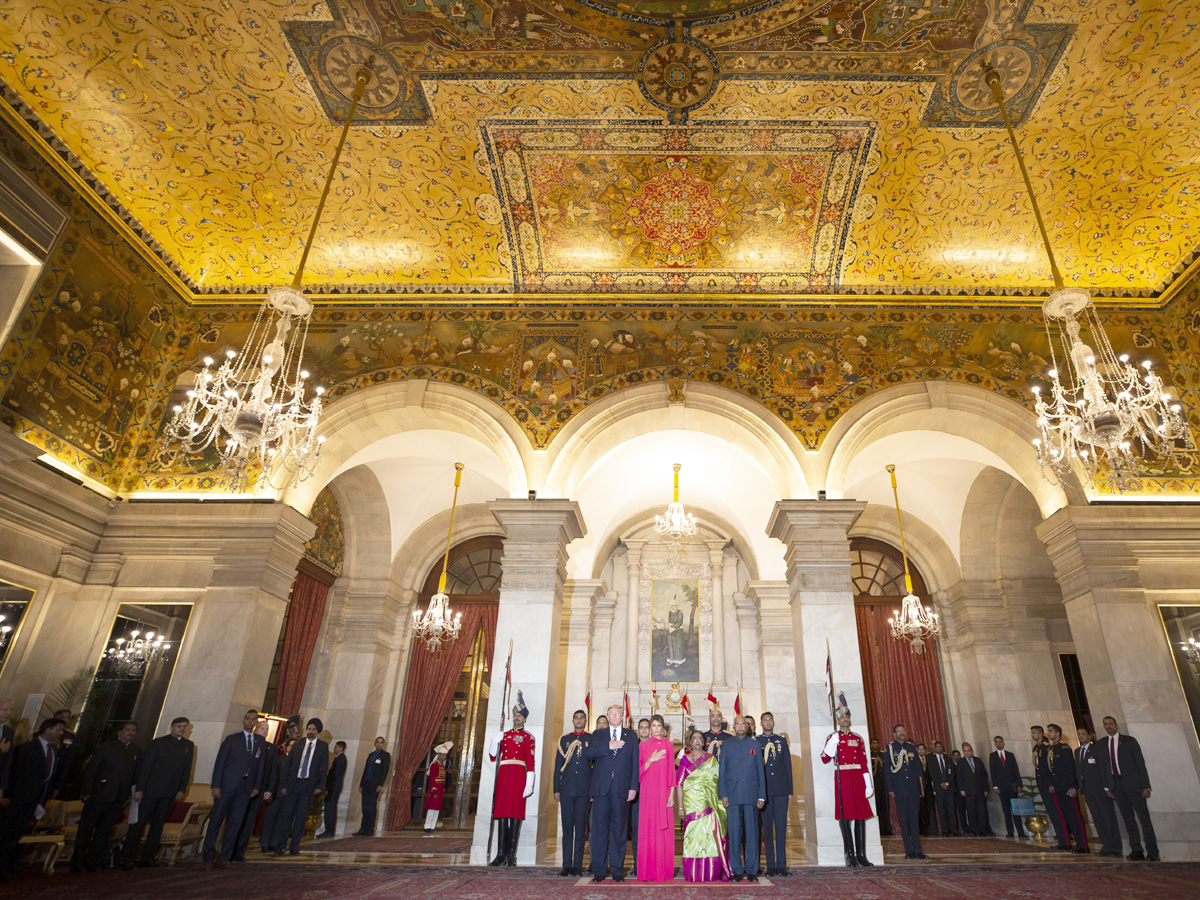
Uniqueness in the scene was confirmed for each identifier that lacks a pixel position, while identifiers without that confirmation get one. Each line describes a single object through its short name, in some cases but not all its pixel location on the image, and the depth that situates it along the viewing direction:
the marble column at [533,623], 6.51
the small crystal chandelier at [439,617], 9.16
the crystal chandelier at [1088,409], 4.98
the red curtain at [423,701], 10.65
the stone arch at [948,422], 7.80
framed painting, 12.48
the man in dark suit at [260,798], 6.02
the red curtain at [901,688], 11.10
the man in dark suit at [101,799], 5.34
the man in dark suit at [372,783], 9.41
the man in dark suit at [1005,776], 9.11
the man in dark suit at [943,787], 9.73
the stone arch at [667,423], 7.87
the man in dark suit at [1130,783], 6.11
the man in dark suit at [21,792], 4.83
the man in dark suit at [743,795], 5.49
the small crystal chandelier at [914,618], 9.21
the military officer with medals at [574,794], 5.65
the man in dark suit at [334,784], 8.48
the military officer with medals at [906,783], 7.01
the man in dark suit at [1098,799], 6.44
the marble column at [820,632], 6.41
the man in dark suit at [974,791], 9.64
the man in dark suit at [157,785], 5.51
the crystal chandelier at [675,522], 9.27
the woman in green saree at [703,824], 5.47
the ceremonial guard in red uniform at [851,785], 6.13
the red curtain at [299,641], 9.55
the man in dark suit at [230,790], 5.85
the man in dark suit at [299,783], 6.95
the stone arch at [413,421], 8.02
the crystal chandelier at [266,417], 5.02
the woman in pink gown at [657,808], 5.48
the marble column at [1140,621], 6.27
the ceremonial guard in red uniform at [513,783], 6.07
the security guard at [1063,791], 7.16
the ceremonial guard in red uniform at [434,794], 10.29
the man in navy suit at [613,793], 5.39
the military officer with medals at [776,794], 5.75
